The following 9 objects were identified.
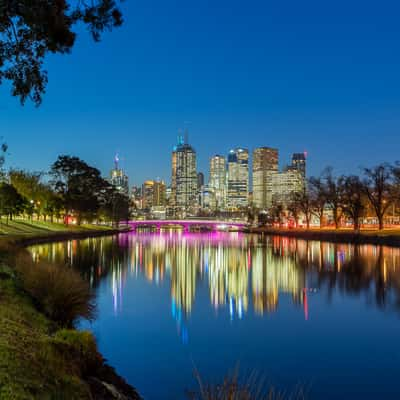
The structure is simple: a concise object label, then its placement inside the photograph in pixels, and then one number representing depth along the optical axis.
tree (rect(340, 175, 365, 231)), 87.88
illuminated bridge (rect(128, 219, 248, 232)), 163.30
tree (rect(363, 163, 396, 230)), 82.31
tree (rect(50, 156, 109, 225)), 100.22
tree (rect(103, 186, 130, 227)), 129.25
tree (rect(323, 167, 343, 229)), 97.72
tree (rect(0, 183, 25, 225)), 59.88
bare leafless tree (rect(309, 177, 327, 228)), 104.62
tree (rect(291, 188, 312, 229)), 119.14
